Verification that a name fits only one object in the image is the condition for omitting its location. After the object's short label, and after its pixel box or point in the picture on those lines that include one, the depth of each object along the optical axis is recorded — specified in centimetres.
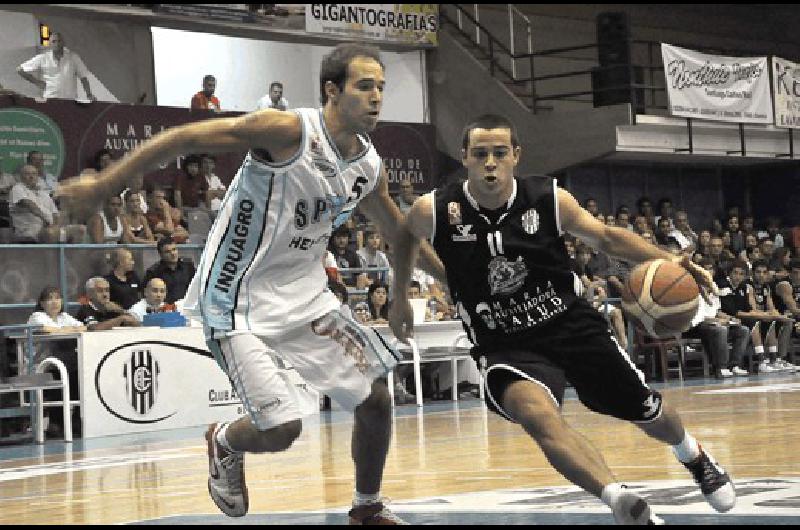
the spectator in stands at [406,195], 2047
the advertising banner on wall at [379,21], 2211
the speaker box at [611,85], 2275
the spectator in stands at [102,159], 1702
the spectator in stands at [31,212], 1584
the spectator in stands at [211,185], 1829
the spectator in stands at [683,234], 2298
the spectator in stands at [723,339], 2038
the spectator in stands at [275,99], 1936
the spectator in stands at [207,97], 1959
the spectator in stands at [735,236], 2445
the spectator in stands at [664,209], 2461
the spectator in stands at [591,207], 2115
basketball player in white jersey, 563
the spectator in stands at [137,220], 1650
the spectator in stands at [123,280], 1521
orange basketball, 561
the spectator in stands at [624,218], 2216
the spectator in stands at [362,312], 1636
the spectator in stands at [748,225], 2525
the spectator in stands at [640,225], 2252
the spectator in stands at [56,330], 1419
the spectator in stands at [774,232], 2527
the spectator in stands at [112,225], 1625
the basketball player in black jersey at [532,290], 559
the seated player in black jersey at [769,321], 2164
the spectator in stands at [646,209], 2397
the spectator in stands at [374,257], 1859
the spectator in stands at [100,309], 1443
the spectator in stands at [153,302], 1499
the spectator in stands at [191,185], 1823
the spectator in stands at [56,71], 1856
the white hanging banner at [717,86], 2241
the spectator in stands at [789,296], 2231
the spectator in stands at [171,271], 1555
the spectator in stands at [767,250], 2407
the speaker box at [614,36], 2242
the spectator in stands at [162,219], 1677
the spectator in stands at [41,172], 1651
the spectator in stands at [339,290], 1536
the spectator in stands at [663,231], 2297
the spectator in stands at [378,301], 1678
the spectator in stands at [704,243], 2306
